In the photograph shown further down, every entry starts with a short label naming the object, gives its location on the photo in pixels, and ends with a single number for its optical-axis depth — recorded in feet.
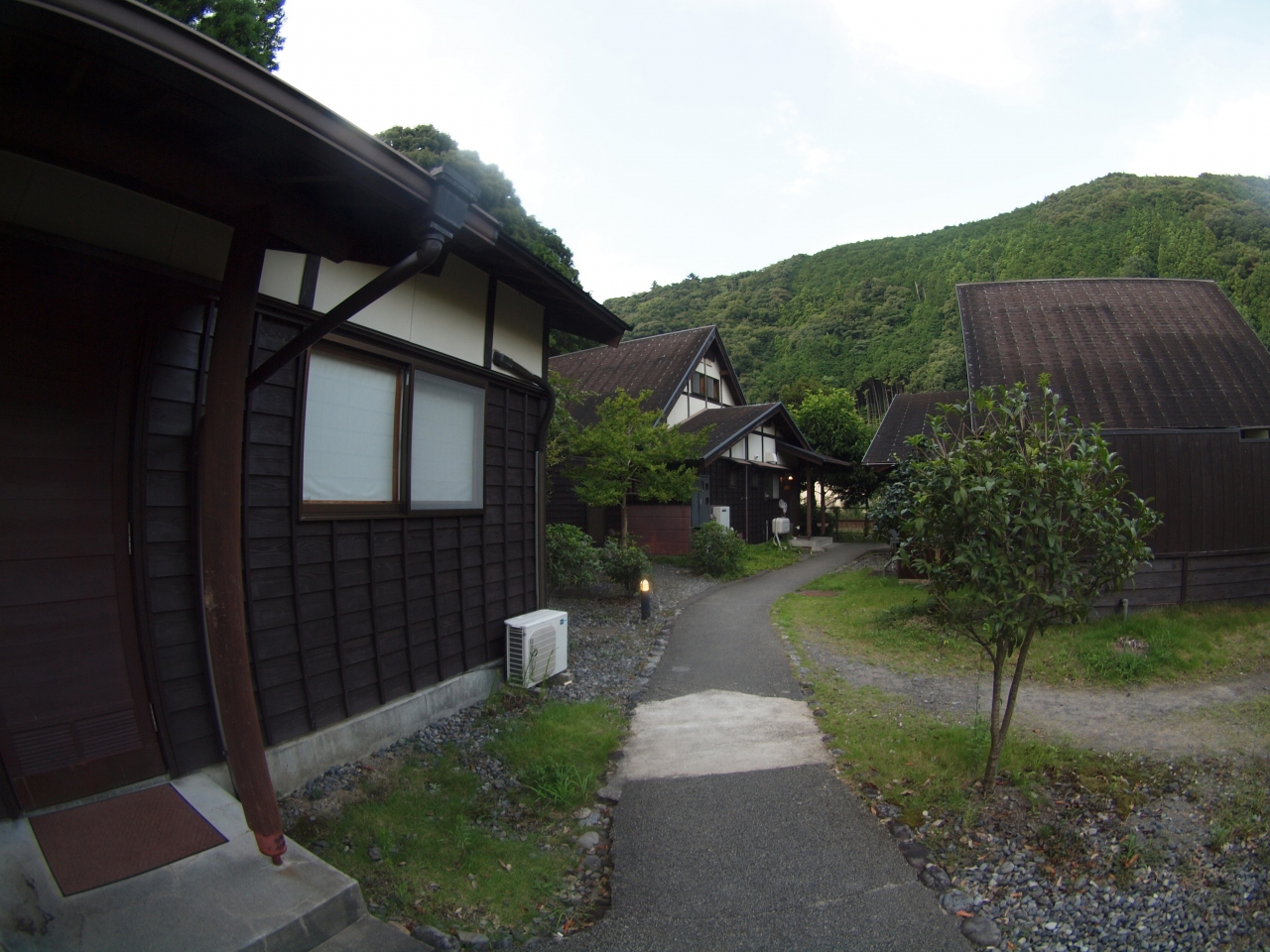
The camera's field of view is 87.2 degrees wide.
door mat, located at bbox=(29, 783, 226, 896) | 8.01
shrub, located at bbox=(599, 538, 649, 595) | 35.94
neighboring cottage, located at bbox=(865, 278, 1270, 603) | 28.30
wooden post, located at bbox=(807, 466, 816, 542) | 72.73
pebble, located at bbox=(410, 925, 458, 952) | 8.52
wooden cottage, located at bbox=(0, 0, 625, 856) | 7.32
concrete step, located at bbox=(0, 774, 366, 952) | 7.13
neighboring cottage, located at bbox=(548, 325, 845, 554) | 53.72
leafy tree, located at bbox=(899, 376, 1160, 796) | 12.30
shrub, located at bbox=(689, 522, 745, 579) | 45.50
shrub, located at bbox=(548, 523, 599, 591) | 31.68
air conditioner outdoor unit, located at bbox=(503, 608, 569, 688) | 18.81
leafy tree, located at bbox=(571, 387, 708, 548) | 39.52
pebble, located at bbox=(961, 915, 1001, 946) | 8.80
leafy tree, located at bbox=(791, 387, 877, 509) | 80.33
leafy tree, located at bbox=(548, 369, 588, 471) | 38.01
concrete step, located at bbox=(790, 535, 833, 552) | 64.56
